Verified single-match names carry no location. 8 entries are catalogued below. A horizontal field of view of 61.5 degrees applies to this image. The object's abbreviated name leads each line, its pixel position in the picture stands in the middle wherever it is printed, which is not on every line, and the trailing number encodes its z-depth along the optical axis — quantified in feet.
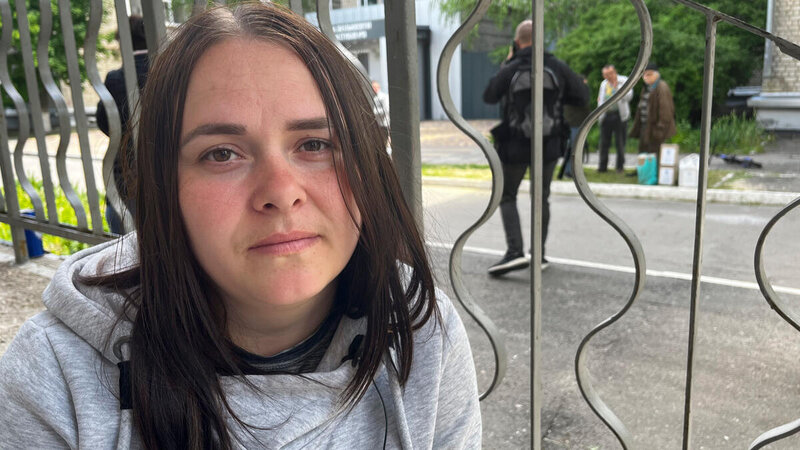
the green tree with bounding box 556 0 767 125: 48.65
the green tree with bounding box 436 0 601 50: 54.29
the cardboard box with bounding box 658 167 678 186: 31.94
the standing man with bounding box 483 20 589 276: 16.51
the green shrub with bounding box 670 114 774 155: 42.57
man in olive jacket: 35.17
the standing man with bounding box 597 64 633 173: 35.88
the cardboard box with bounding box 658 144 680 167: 31.89
